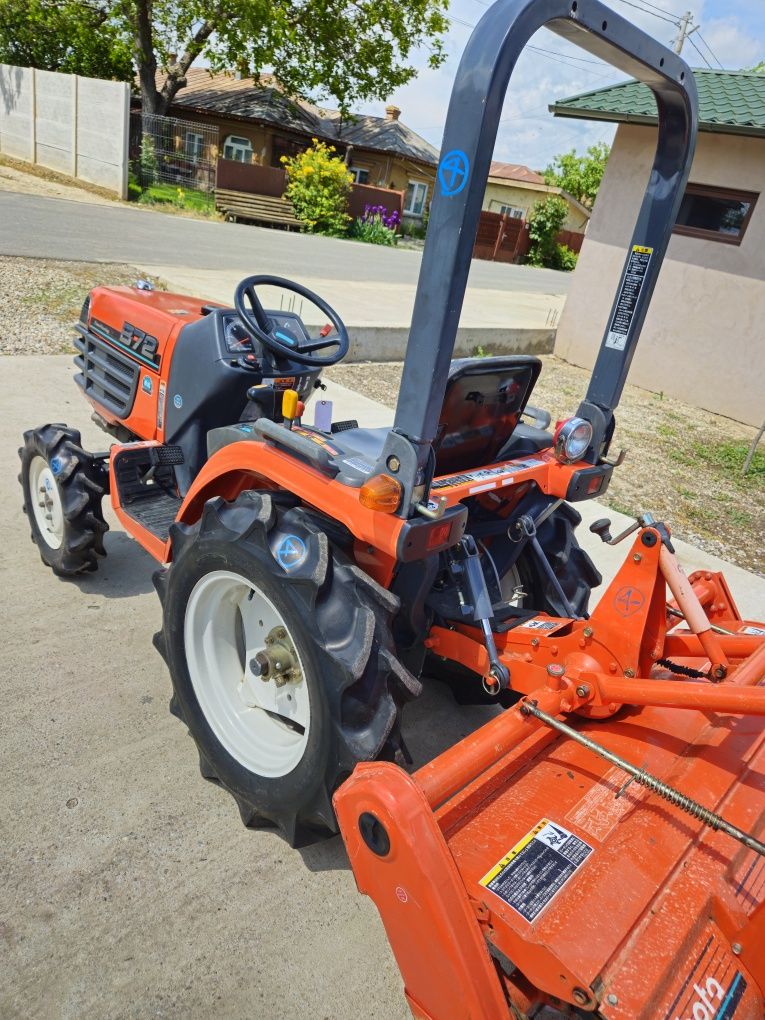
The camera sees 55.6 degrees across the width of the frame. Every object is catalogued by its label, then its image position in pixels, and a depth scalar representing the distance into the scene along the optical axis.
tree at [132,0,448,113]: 20.48
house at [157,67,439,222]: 26.02
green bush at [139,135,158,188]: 20.31
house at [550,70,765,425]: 8.82
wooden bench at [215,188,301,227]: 20.11
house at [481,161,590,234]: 39.12
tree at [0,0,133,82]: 21.47
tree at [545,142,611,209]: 43.53
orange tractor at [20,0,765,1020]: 1.43
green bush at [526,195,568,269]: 29.19
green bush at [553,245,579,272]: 30.56
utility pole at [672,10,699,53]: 24.31
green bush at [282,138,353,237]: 21.73
